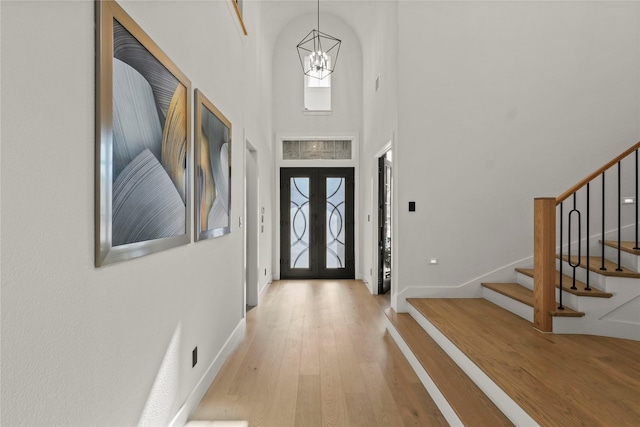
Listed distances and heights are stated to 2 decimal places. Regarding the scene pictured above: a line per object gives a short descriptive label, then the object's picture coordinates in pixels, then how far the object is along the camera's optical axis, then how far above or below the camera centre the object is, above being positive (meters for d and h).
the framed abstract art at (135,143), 1.21 +0.30
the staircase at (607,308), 2.73 -0.74
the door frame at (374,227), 5.35 -0.21
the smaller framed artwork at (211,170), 2.26 +0.31
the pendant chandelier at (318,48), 6.48 +3.12
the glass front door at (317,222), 6.52 -0.16
